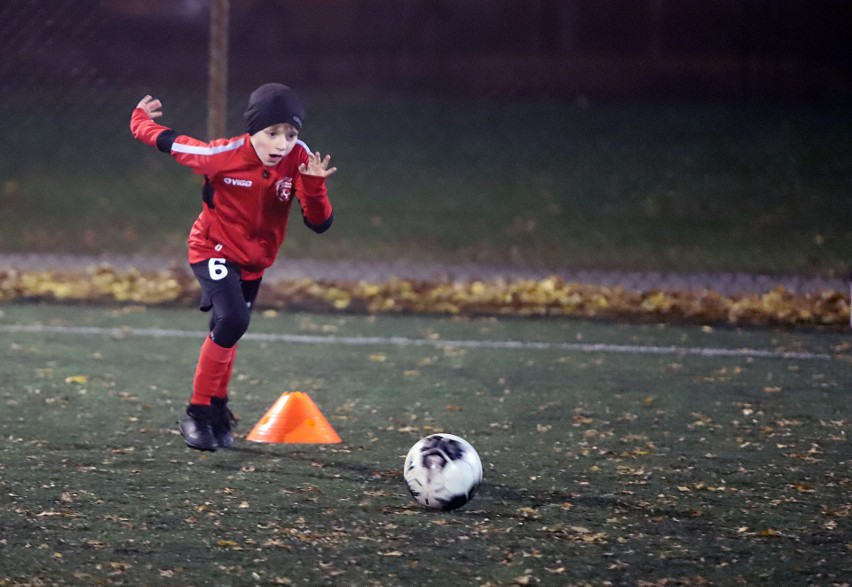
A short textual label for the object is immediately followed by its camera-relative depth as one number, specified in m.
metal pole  21.25
